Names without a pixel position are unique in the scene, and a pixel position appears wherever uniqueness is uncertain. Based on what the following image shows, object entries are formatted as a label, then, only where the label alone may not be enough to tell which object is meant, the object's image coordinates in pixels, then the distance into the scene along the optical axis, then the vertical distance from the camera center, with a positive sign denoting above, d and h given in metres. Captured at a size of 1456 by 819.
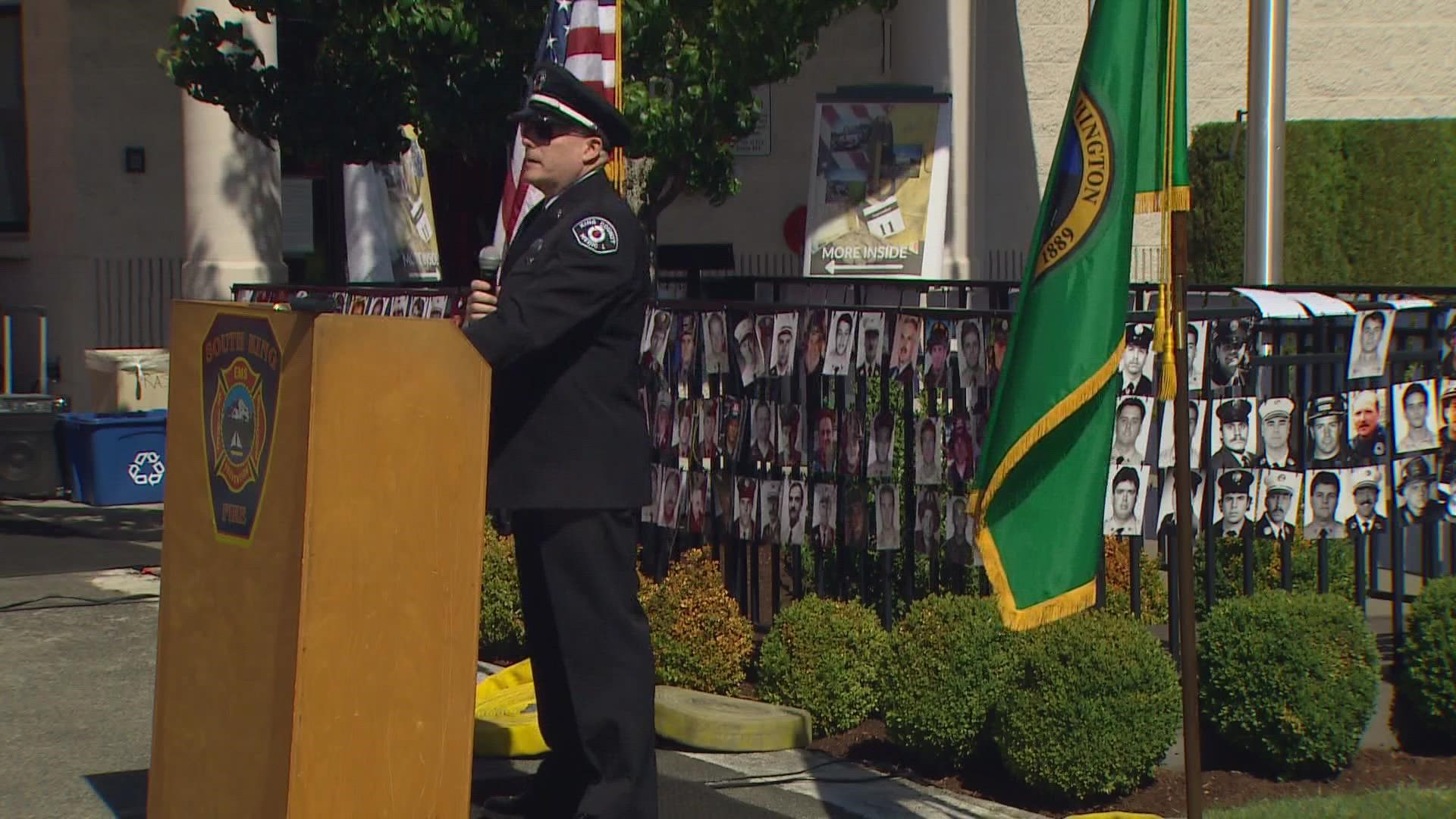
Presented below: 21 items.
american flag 15.30 +1.50
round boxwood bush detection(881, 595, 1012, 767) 11.84 -0.96
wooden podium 7.93 -0.41
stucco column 27.20 +1.47
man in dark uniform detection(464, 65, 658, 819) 8.80 -0.15
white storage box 27.77 +0.09
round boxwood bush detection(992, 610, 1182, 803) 11.12 -1.00
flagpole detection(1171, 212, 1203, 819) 8.84 -0.36
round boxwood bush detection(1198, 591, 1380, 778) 11.72 -0.94
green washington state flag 8.96 +0.18
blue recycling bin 24.84 -0.46
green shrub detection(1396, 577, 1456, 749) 12.55 -0.95
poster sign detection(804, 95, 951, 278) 26.86 +1.59
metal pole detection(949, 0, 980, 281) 30.14 +2.27
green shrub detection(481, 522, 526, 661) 15.36 -0.94
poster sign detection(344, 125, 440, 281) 26.19 +1.26
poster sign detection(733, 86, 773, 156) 37.09 +2.68
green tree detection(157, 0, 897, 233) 18.83 +1.80
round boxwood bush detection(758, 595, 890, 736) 12.89 -0.98
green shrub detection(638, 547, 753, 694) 13.62 -0.93
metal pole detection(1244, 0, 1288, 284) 20.83 +1.45
